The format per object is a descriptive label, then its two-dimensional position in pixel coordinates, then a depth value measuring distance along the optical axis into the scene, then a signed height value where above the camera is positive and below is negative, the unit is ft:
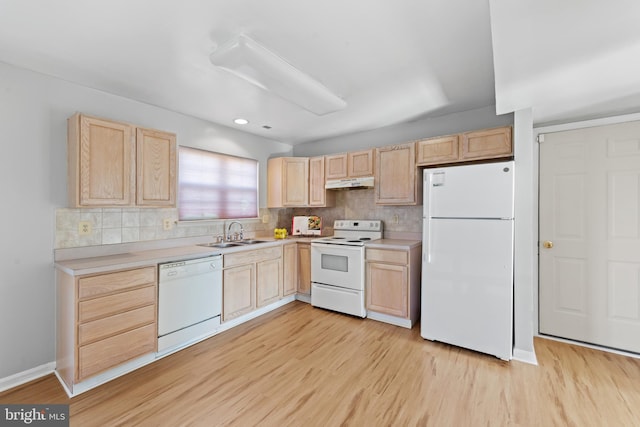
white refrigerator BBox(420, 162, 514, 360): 7.94 -1.33
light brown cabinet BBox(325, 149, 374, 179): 12.29 +2.30
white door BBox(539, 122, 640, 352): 8.22 -0.66
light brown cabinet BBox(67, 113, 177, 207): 7.29 +1.42
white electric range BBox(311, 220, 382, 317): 11.12 -2.40
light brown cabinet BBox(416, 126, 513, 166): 9.14 +2.41
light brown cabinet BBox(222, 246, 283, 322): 10.05 -2.67
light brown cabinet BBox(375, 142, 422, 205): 11.03 +1.56
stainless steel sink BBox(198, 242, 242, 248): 10.89 -1.29
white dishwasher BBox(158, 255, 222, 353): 8.14 -2.81
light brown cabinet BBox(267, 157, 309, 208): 13.98 +1.65
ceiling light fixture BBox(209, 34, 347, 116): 5.92 +3.43
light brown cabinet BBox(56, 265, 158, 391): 6.51 -2.76
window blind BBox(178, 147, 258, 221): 10.89 +1.21
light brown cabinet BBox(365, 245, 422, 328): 10.27 -2.73
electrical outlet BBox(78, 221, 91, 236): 8.04 -0.45
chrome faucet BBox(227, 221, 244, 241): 12.19 -0.94
